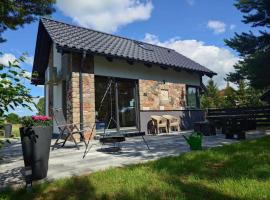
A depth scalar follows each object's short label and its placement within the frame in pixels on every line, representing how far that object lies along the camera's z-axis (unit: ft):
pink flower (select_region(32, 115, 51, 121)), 13.38
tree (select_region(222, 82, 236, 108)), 88.89
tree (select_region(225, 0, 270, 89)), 47.19
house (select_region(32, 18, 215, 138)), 33.81
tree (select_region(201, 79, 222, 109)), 92.07
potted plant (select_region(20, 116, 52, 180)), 12.82
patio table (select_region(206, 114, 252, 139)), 28.55
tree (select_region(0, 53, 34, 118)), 8.99
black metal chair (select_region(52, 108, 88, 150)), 26.36
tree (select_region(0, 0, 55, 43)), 23.34
